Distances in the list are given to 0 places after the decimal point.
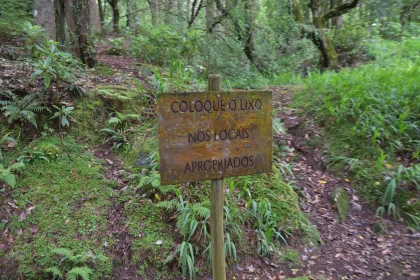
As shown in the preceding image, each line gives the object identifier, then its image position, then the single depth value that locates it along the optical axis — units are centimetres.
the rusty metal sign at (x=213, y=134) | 198
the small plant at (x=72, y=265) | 285
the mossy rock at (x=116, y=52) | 891
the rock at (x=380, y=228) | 392
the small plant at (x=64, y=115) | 429
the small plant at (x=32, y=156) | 392
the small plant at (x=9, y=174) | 345
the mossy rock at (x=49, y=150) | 404
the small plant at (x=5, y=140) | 390
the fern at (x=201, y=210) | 337
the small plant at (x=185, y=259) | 314
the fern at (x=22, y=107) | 407
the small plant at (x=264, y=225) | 352
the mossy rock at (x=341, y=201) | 420
